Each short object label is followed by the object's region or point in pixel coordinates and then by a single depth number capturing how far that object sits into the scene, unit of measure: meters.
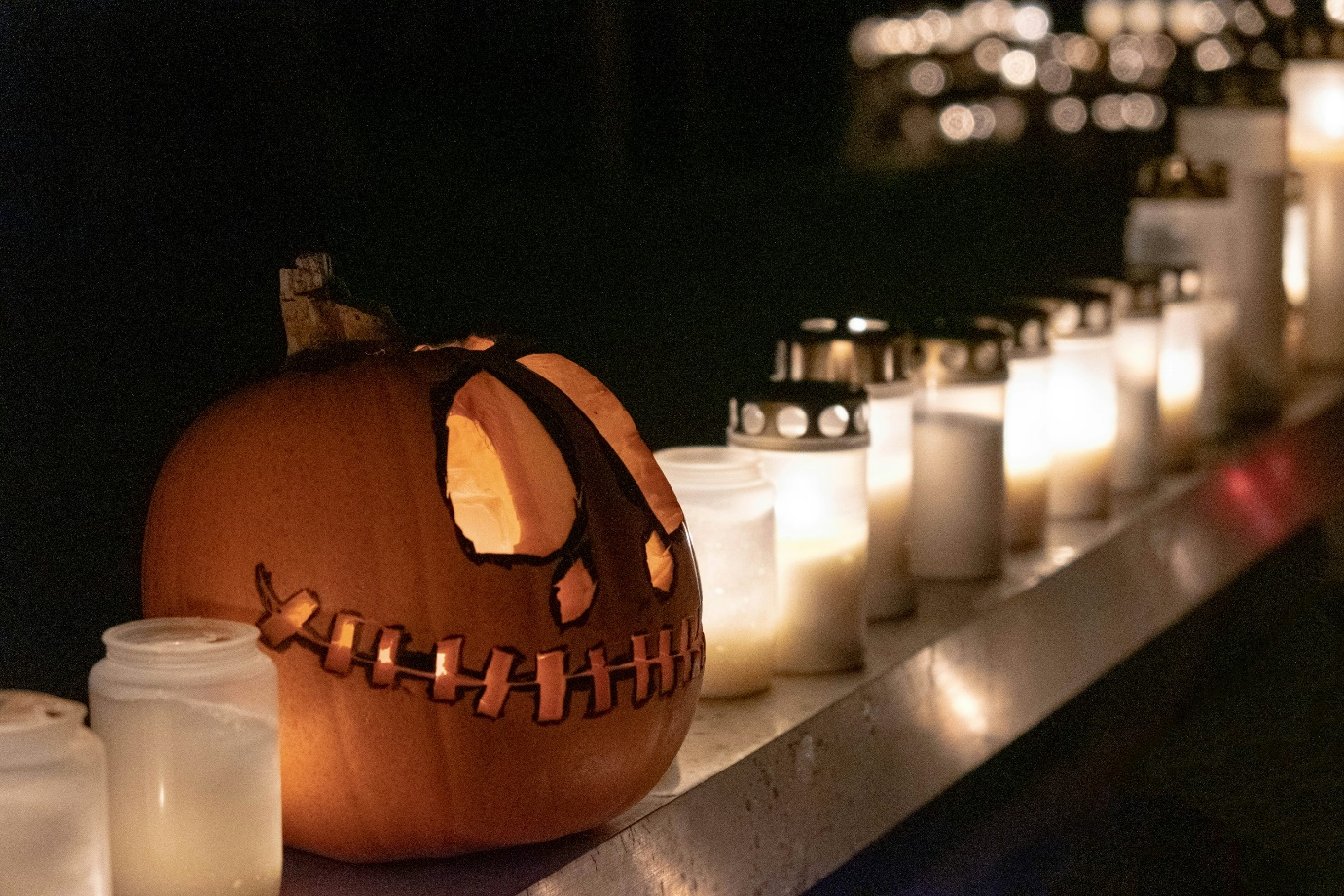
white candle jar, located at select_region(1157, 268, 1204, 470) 2.58
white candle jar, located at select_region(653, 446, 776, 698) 1.42
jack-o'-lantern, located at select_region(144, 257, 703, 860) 1.06
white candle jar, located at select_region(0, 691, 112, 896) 0.87
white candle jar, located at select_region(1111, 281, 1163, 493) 2.37
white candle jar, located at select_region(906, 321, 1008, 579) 1.88
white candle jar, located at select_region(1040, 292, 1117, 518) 2.23
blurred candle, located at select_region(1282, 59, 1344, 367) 3.67
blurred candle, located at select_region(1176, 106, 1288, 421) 2.97
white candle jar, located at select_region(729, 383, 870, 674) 1.54
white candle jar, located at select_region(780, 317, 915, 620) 1.73
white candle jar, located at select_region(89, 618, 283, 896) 0.96
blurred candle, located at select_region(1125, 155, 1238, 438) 2.82
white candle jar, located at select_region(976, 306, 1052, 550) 2.07
